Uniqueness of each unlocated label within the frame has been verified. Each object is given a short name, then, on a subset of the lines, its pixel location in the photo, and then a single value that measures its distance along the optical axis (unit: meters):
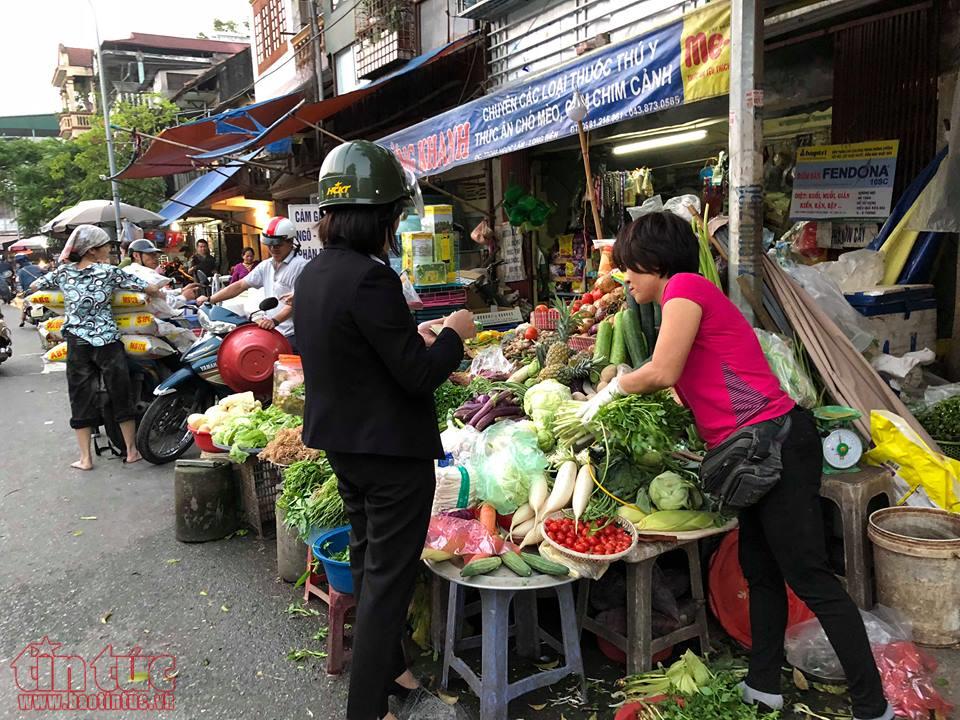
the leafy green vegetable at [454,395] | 4.79
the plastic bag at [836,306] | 4.39
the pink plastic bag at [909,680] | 2.68
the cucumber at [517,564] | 2.79
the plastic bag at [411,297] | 5.95
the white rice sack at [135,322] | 6.82
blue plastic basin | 3.21
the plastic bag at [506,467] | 3.32
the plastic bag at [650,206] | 4.23
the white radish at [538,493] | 3.24
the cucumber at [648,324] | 4.00
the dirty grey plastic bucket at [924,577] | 3.05
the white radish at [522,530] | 3.21
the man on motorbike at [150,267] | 7.40
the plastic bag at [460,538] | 2.97
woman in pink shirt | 2.46
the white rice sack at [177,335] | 7.13
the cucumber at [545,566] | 2.79
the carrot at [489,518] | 3.18
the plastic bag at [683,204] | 4.17
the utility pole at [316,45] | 12.48
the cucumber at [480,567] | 2.78
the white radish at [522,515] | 3.26
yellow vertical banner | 3.97
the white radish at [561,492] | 3.20
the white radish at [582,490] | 3.13
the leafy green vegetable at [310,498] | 3.49
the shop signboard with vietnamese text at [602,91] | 4.08
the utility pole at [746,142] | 3.65
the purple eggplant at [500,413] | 4.23
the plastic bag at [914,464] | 3.37
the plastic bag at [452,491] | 3.37
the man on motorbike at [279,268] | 6.14
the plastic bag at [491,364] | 5.14
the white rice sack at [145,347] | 6.85
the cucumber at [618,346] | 4.25
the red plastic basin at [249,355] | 5.75
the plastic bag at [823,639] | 3.00
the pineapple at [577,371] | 4.30
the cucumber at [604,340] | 4.42
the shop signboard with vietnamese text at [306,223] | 9.18
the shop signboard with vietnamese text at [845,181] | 5.34
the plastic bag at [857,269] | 4.93
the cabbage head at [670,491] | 3.16
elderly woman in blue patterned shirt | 6.25
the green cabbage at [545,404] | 3.68
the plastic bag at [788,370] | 3.69
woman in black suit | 2.34
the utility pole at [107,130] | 15.78
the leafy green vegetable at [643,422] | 3.13
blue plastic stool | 2.76
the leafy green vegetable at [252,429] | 4.68
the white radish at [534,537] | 3.11
